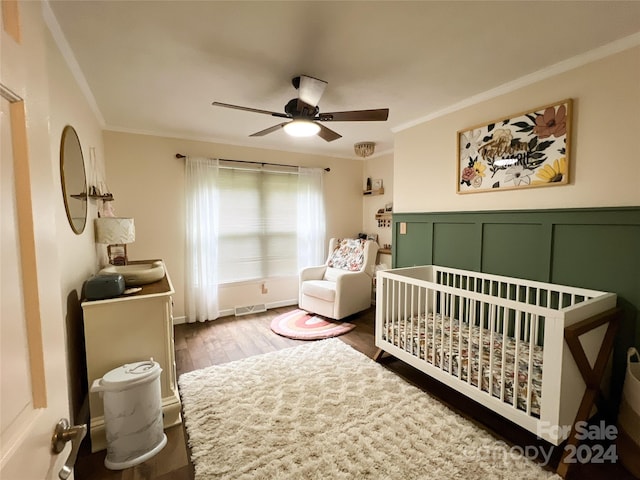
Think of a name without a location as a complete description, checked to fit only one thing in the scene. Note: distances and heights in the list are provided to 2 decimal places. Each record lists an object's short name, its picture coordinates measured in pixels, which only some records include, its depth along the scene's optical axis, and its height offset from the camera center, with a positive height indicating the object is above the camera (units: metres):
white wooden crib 1.46 -0.85
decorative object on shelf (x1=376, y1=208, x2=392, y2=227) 4.39 +0.04
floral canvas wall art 2.05 +0.52
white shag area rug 1.52 -1.26
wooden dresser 1.68 -0.68
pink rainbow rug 3.25 -1.23
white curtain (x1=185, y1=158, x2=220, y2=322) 3.61 -0.20
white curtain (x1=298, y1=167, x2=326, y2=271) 4.35 +0.10
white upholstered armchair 3.59 -0.78
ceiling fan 2.07 +0.79
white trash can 1.56 -1.01
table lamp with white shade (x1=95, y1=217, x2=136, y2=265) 2.30 -0.04
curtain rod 3.56 +0.82
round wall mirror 1.74 +0.30
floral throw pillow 3.97 -0.47
